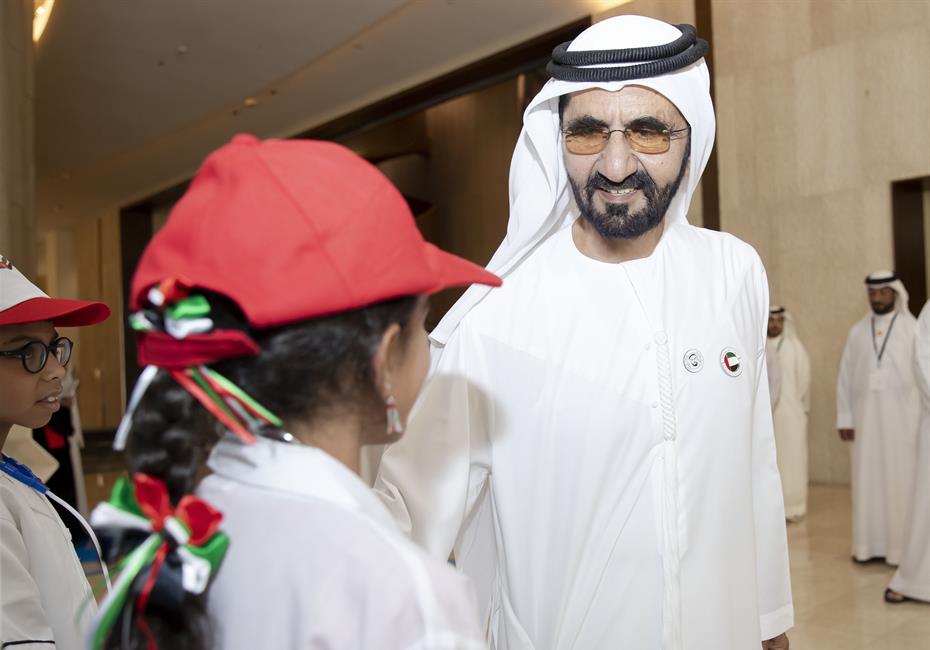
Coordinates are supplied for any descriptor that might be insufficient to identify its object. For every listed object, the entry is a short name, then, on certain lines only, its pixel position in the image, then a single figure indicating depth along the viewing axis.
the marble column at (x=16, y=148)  4.31
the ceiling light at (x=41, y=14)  8.91
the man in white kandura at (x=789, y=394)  8.91
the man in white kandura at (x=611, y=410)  1.82
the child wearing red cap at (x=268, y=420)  0.93
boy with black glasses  1.66
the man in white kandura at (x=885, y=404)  7.22
